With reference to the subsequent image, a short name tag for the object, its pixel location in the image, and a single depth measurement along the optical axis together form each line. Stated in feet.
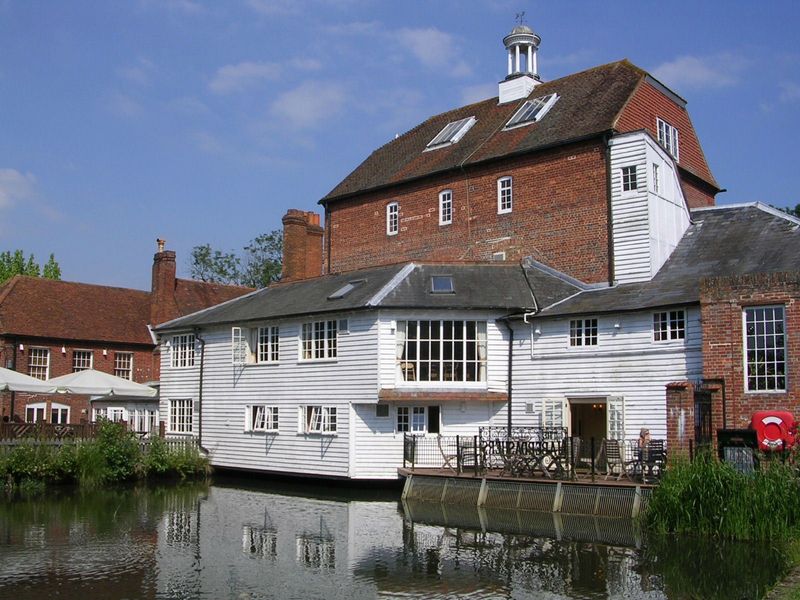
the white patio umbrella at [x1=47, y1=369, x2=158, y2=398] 100.89
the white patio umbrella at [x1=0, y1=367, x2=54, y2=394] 95.20
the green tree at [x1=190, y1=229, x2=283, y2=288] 236.84
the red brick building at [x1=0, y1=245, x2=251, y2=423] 131.85
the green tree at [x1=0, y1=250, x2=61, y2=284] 193.26
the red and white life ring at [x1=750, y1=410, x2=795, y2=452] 64.39
